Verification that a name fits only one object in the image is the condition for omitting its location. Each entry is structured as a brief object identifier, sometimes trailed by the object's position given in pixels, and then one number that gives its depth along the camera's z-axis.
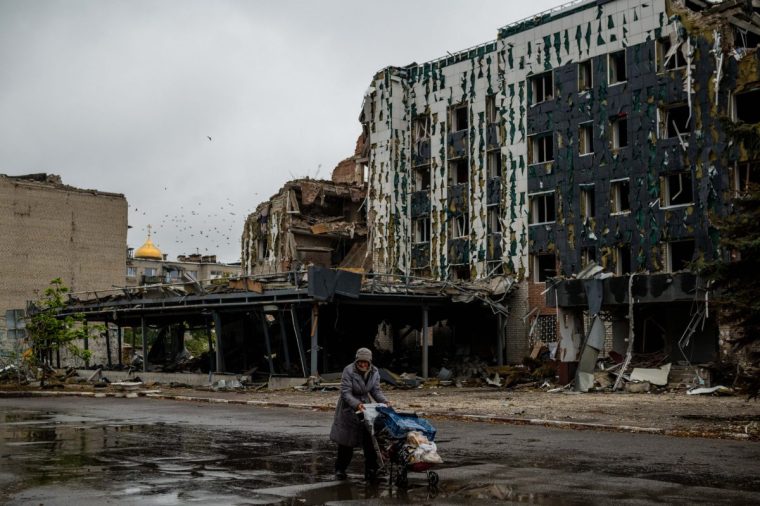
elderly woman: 10.91
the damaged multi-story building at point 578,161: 36.50
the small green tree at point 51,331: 40.25
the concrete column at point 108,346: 50.83
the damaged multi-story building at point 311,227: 55.59
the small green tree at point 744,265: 16.14
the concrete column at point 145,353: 44.31
